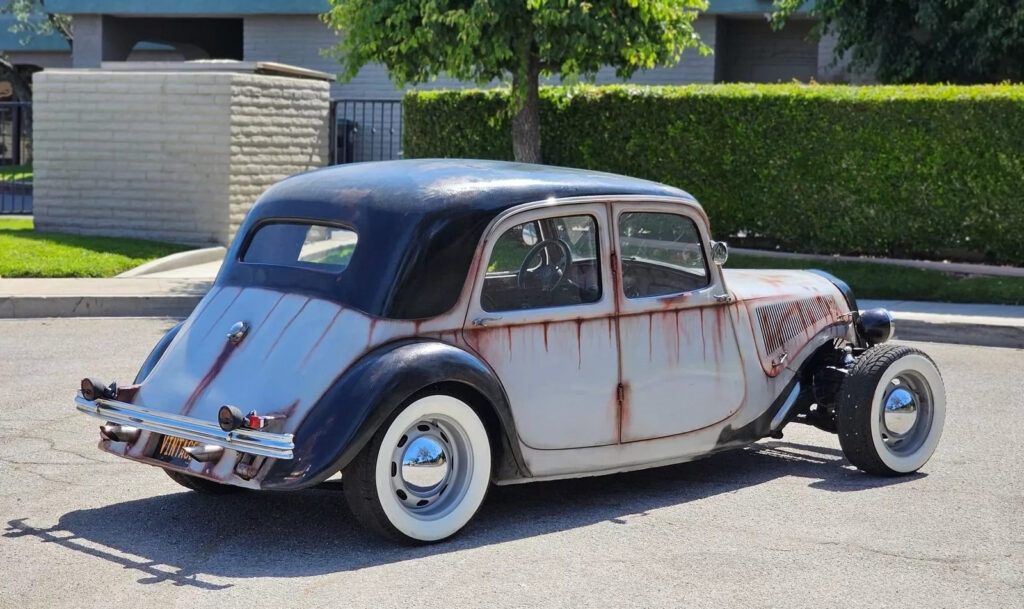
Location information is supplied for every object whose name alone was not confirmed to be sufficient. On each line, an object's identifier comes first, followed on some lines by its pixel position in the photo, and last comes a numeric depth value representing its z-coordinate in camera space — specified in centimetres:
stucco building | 2650
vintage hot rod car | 557
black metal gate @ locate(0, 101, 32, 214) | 2396
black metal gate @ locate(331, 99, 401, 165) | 2706
